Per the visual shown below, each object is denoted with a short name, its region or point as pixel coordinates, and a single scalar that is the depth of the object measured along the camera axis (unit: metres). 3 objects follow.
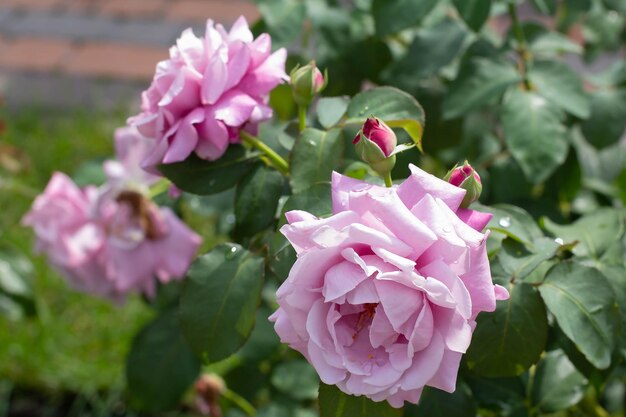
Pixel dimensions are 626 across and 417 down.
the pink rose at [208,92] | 0.71
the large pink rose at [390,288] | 0.60
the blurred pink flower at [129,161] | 0.97
